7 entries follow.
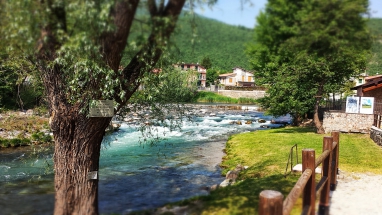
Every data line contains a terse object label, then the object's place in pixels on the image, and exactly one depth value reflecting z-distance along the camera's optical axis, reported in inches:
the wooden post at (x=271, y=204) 114.6
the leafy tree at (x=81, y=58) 175.2
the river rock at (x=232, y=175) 475.2
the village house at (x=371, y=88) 801.6
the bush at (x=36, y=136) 805.1
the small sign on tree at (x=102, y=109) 240.5
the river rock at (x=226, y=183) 442.5
